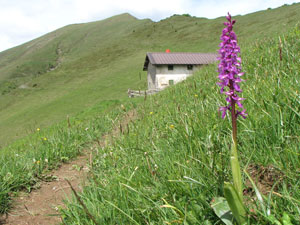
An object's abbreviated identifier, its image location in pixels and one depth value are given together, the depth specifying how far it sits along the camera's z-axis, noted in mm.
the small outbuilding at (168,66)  35872
